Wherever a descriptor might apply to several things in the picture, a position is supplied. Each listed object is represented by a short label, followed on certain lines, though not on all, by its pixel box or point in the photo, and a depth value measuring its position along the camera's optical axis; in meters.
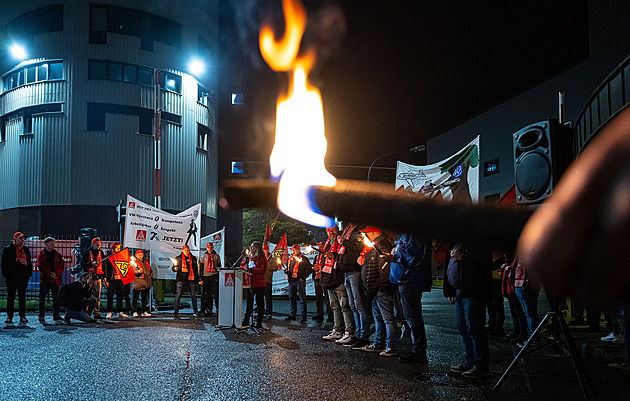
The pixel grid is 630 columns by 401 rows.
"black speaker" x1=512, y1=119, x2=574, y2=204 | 3.50
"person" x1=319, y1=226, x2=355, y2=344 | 9.09
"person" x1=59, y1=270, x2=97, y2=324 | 11.77
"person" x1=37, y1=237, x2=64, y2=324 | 12.19
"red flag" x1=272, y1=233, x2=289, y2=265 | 17.52
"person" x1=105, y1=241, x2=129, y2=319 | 13.62
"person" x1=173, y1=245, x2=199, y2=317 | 13.88
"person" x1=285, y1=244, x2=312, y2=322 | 13.77
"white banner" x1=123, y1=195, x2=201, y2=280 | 14.27
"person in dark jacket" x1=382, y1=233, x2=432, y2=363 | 7.18
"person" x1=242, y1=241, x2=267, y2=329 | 11.08
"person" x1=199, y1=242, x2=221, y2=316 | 14.41
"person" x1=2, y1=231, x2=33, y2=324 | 11.66
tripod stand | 4.95
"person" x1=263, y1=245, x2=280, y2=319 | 13.77
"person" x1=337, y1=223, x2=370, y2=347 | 8.64
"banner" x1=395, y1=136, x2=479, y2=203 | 10.42
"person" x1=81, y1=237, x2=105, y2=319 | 12.48
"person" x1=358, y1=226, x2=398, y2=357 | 7.79
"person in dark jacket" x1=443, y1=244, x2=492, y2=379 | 6.18
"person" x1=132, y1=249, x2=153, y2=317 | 13.77
